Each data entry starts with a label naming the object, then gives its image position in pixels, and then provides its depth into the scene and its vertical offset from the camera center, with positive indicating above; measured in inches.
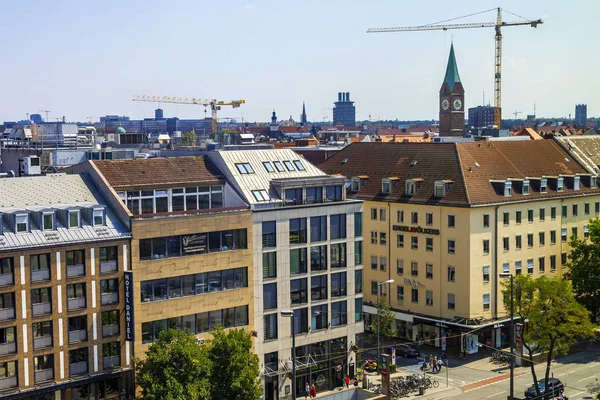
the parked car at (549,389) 2945.4 -813.1
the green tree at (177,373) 2266.2 -571.5
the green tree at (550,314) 3080.7 -595.7
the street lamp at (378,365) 3287.6 -806.4
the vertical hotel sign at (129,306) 2490.2 -439.4
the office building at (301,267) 2854.3 -398.8
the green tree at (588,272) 3700.8 -541.6
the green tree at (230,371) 2374.5 -588.8
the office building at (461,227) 3651.6 -363.0
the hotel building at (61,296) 2333.9 -391.7
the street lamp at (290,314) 2295.3 -431.6
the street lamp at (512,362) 2564.0 -618.1
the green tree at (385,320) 3567.9 -695.0
